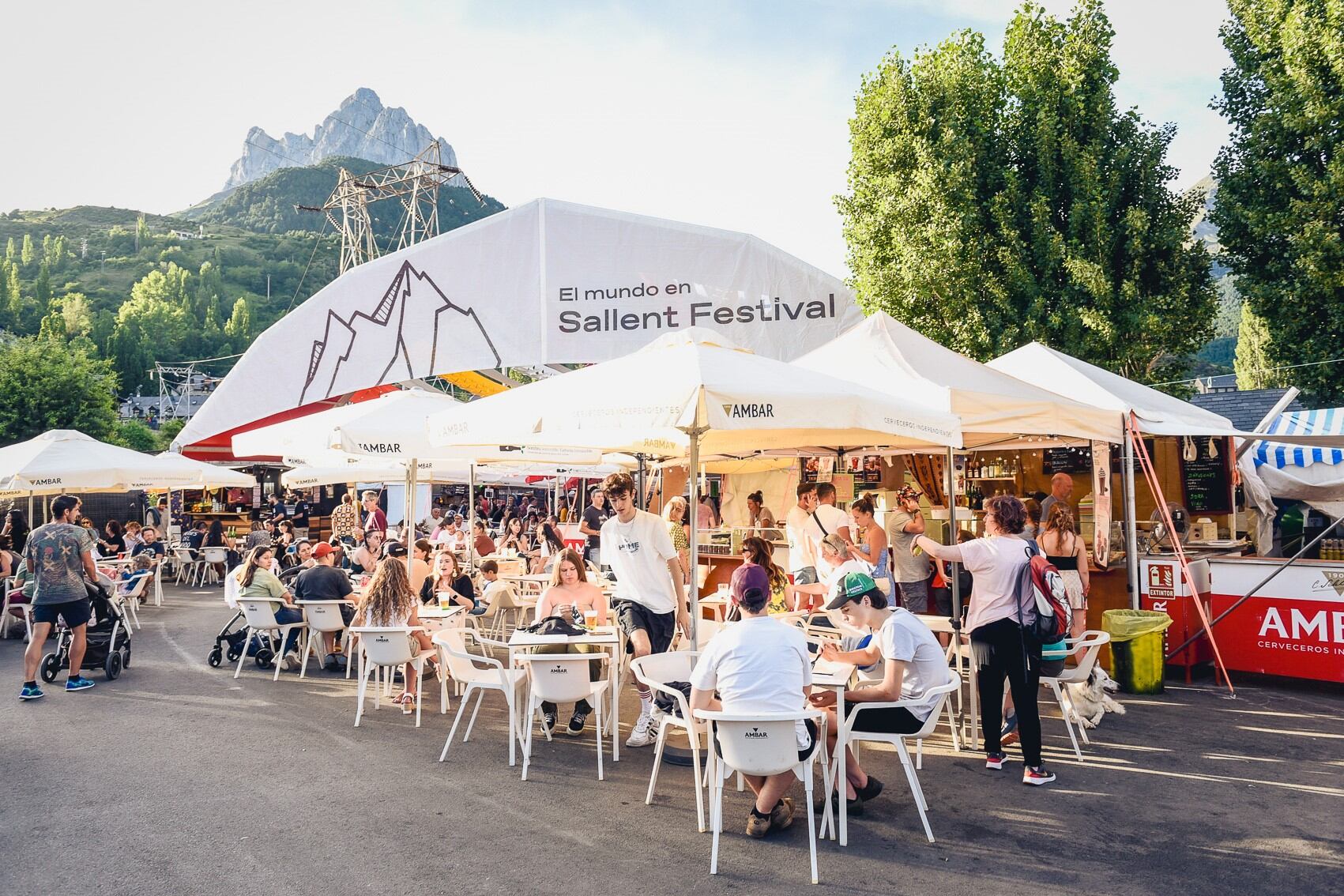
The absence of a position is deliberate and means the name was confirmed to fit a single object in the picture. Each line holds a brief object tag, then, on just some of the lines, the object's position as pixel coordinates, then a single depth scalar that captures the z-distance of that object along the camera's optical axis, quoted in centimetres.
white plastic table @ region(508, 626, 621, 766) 592
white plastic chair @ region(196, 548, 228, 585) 1964
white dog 714
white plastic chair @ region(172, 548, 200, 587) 1995
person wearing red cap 928
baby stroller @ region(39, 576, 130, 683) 916
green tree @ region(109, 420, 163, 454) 5459
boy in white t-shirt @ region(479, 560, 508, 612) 1042
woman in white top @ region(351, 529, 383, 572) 1229
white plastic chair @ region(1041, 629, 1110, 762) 624
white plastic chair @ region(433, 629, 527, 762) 611
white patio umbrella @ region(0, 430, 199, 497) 1261
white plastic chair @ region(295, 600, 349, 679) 923
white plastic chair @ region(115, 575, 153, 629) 1220
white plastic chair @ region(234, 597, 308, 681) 962
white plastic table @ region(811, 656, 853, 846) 467
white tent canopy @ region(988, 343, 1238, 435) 927
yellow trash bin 845
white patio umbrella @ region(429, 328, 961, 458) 530
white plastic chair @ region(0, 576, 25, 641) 1193
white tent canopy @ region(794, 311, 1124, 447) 804
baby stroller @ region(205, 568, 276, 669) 1004
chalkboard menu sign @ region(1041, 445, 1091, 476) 1337
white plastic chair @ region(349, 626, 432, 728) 733
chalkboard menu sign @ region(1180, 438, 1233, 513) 1336
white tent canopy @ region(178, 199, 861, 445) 1173
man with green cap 491
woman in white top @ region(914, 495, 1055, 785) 573
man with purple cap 439
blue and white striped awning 1533
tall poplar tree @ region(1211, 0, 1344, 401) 1327
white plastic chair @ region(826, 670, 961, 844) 478
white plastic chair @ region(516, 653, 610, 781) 582
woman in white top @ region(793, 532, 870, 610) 677
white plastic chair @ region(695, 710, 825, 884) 427
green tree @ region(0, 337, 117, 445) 3641
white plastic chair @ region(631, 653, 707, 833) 488
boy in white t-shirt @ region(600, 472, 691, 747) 666
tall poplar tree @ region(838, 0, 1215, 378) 1462
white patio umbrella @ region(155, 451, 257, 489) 1549
